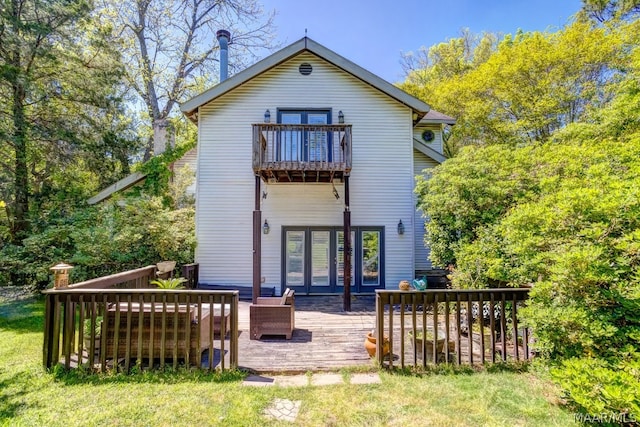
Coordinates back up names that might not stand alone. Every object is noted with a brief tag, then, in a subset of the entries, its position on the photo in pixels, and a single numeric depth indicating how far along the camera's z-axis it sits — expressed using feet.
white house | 32.60
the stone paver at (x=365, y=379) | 13.37
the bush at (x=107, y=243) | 28.30
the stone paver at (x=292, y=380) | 13.28
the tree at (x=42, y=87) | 35.09
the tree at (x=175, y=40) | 57.93
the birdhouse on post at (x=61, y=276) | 15.10
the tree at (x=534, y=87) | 43.57
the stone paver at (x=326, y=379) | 13.41
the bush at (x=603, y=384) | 8.38
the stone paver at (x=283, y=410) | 10.92
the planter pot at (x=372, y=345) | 15.21
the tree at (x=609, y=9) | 45.27
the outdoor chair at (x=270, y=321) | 18.93
